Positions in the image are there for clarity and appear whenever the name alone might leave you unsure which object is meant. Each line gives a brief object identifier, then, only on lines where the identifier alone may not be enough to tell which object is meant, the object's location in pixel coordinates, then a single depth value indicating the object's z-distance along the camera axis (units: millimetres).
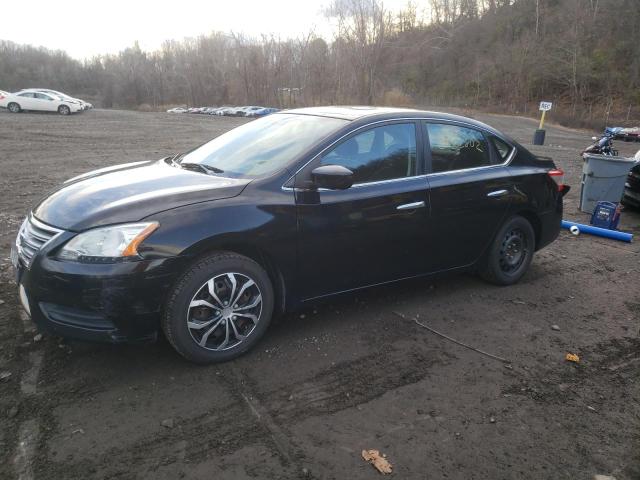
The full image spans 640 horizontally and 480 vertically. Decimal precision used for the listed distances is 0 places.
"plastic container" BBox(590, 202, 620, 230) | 7363
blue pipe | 6934
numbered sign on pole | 21516
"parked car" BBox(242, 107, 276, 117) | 45838
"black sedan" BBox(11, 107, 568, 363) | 3012
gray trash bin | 7824
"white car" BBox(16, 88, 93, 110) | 32400
